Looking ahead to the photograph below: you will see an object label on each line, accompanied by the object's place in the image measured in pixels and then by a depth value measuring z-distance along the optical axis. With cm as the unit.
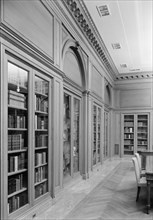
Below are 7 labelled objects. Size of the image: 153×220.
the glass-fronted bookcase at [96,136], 779
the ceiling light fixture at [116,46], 744
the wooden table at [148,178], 389
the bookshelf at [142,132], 1128
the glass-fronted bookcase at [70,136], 532
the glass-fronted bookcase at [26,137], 300
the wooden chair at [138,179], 440
